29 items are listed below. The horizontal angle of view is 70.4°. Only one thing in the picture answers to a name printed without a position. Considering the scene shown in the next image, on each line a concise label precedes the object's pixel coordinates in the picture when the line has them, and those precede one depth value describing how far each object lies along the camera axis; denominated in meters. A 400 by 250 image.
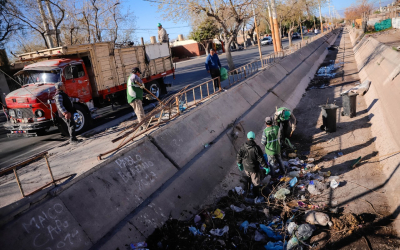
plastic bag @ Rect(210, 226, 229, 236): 5.04
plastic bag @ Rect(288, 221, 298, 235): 5.05
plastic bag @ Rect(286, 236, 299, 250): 4.69
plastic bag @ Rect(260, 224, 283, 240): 5.05
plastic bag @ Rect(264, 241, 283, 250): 4.79
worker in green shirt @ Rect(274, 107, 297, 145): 8.48
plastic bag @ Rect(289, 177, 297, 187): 6.56
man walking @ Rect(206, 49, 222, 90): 12.33
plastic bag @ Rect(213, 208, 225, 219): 5.49
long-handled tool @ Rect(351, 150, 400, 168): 7.12
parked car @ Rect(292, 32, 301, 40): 69.38
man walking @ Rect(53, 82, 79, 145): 8.34
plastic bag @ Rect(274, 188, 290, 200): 6.13
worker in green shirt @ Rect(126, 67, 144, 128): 8.43
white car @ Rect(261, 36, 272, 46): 54.64
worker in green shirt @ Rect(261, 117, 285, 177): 6.88
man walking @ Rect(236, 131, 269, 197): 6.16
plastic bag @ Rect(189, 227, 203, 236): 4.96
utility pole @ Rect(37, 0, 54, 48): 18.02
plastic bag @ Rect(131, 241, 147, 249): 4.47
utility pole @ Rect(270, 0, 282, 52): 24.30
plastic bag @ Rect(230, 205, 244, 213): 5.82
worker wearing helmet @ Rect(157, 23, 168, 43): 17.13
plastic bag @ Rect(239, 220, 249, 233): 5.22
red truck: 9.77
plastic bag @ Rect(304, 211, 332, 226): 5.14
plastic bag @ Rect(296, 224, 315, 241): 4.89
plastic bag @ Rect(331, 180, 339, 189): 6.40
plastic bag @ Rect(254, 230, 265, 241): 5.04
